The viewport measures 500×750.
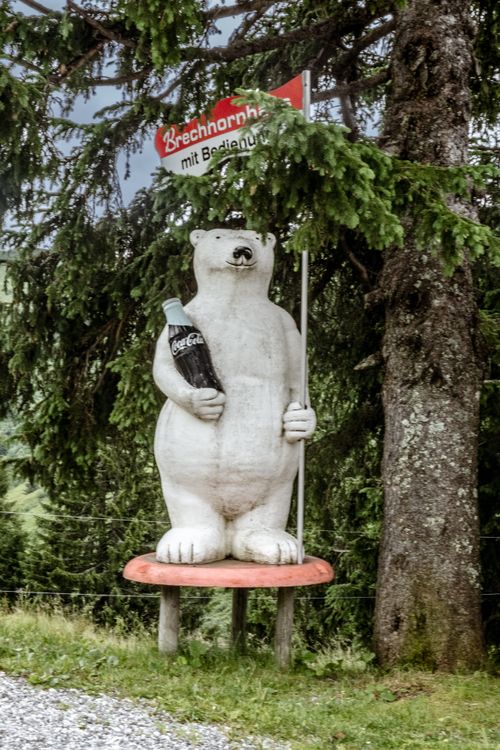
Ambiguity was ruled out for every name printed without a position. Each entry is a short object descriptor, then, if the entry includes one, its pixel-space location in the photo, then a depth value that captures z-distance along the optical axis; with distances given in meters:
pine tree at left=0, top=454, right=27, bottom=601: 19.69
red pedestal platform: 4.96
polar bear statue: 5.36
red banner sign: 5.83
